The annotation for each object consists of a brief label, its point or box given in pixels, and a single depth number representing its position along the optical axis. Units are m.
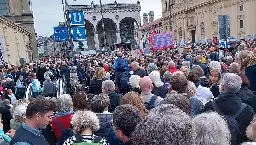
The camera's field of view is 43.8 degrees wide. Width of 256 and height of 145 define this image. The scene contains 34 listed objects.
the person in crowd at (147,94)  5.54
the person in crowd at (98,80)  9.46
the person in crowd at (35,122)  3.44
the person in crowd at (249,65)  6.04
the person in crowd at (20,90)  12.96
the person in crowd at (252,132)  2.97
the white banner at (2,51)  14.69
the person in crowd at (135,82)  7.54
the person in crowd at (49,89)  11.01
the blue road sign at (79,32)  10.29
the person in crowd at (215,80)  6.07
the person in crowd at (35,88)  11.46
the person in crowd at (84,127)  3.68
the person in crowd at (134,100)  4.46
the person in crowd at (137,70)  9.80
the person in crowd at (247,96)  4.95
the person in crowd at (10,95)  10.30
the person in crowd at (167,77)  7.52
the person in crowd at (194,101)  4.90
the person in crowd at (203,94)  5.56
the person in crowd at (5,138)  4.00
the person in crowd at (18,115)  4.72
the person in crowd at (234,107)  4.02
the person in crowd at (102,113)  4.53
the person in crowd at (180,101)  3.75
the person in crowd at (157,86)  6.72
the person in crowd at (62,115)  4.81
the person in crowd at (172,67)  9.07
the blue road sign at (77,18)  10.35
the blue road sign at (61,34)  13.69
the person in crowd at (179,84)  5.16
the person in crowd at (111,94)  6.41
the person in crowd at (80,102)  4.98
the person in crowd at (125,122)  3.26
